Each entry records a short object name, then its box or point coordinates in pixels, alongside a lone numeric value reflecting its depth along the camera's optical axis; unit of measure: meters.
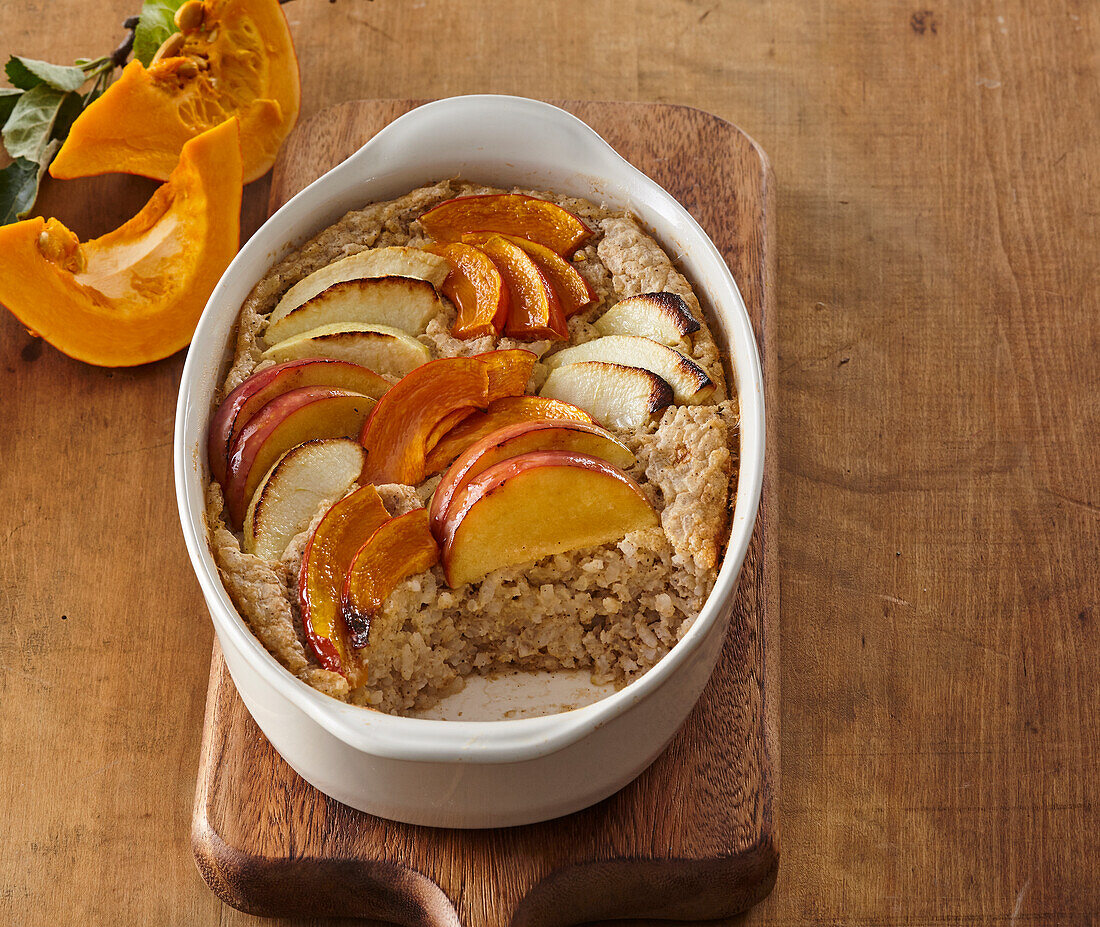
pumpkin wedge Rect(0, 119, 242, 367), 2.22
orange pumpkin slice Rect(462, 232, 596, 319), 2.14
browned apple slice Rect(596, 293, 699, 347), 2.02
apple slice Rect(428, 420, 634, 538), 1.87
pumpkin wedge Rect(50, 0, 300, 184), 2.40
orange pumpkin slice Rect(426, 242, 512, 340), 2.07
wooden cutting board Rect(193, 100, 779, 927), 1.83
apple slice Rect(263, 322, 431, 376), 1.99
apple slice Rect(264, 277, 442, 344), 2.04
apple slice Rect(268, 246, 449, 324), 2.09
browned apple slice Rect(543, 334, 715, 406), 1.96
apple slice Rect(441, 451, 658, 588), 1.81
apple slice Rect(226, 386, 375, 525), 1.87
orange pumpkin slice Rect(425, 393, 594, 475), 1.96
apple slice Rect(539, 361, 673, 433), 1.96
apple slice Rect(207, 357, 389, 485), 1.90
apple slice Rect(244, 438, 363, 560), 1.82
